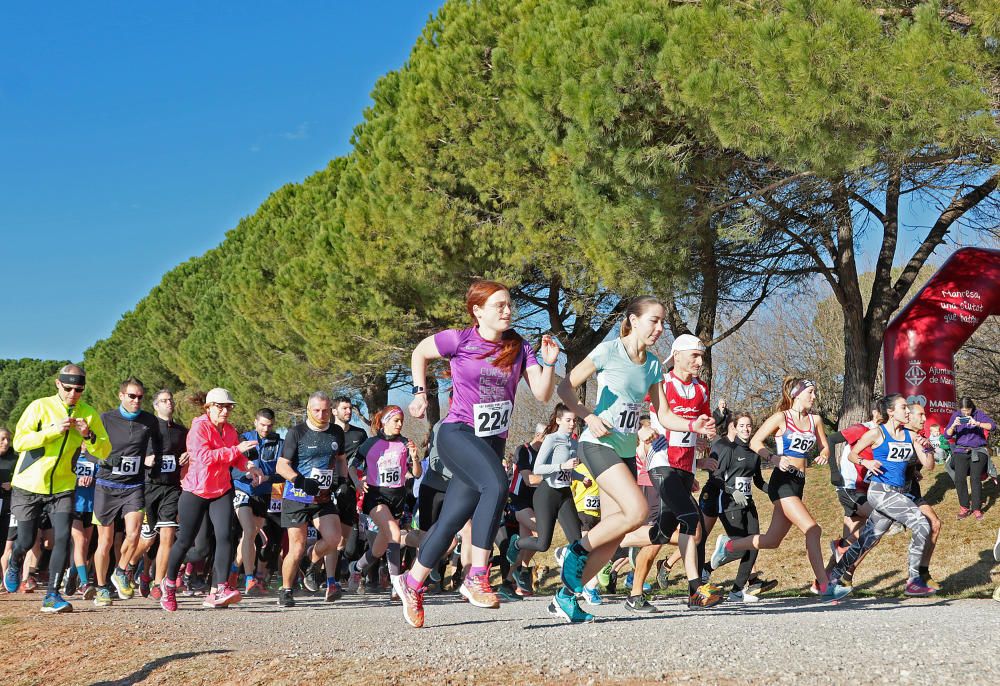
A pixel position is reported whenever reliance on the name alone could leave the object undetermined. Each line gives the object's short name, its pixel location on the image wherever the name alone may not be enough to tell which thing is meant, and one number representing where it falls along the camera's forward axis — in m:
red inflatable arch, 15.29
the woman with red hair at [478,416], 5.49
